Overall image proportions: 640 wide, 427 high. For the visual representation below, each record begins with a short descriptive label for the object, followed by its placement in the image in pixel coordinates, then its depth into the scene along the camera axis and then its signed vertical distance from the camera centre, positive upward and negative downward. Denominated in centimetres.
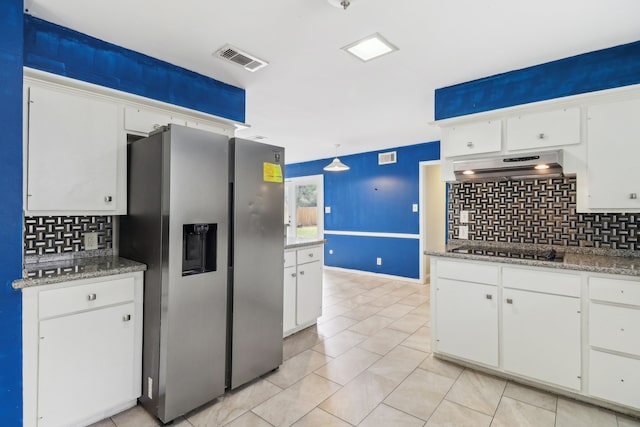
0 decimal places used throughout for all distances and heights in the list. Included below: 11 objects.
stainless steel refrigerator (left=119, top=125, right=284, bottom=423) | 189 -30
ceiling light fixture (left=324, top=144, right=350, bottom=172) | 545 +86
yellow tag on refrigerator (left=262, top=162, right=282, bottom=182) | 240 +34
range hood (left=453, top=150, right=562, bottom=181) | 238 +42
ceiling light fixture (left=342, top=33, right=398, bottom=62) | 210 +121
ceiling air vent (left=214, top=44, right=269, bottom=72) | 226 +121
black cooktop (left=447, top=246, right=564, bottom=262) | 241 -31
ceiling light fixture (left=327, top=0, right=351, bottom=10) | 160 +112
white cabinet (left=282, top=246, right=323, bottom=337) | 316 -79
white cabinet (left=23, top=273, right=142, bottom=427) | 165 -80
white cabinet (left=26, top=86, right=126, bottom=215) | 186 +38
